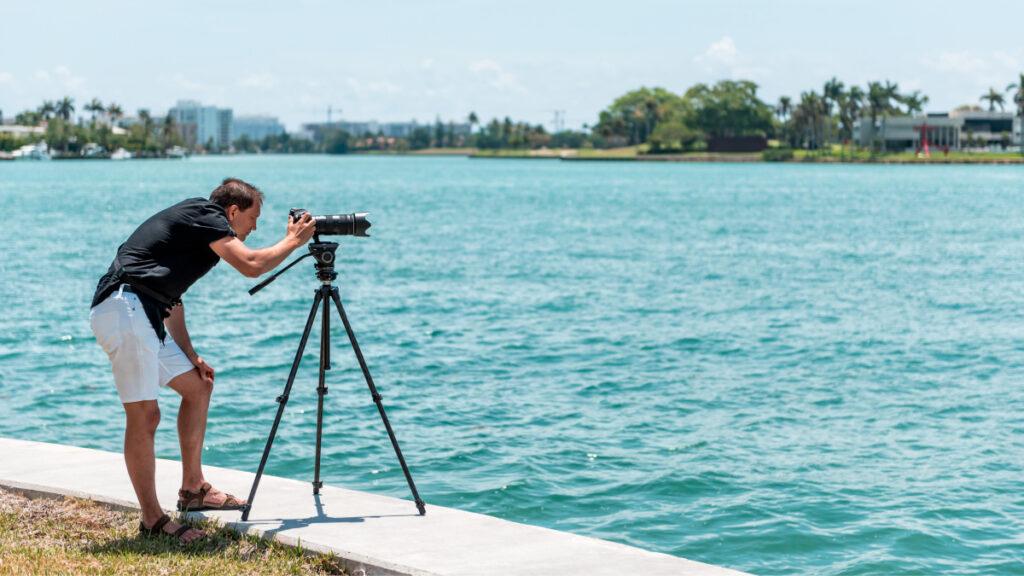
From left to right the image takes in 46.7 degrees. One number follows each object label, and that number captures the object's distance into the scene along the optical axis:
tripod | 6.83
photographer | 6.28
